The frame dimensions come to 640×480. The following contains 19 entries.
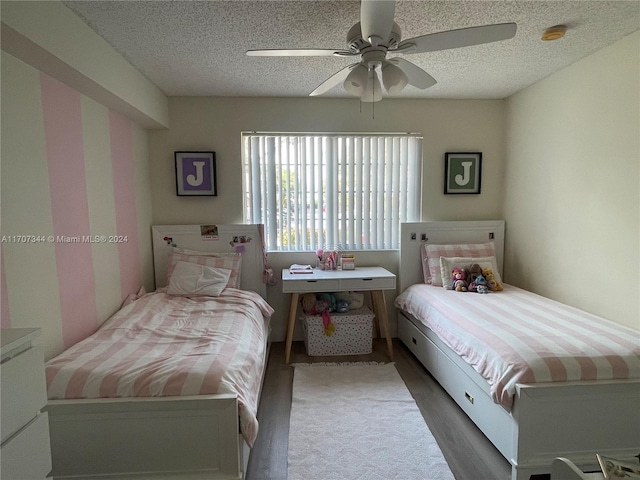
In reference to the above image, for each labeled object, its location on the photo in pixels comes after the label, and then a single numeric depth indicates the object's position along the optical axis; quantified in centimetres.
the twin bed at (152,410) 143
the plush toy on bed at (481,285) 276
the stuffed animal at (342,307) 310
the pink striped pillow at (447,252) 314
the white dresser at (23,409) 97
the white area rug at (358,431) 168
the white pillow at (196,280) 273
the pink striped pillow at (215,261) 296
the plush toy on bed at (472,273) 286
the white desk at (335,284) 283
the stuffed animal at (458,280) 282
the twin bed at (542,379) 156
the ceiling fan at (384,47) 133
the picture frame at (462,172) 330
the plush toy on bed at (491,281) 282
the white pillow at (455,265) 294
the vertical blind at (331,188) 322
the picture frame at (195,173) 311
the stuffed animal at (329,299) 311
